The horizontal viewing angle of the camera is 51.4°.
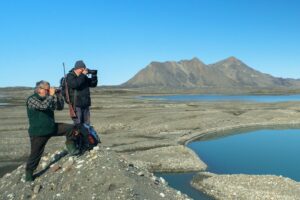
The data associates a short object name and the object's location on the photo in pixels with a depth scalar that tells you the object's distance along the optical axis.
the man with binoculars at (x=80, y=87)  11.15
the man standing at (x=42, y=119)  10.49
